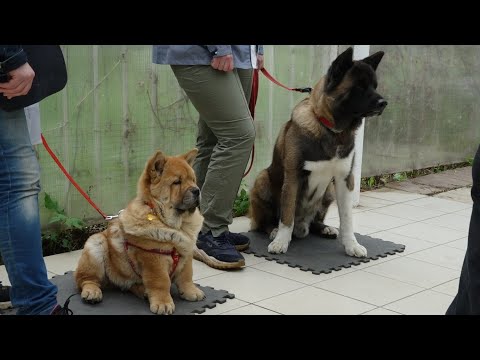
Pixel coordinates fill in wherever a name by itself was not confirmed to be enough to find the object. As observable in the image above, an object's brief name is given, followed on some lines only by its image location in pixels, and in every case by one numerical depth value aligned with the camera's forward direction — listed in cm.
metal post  582
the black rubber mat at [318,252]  421
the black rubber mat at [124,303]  325
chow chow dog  328
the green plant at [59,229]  441
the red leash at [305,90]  457
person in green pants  387
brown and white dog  411
